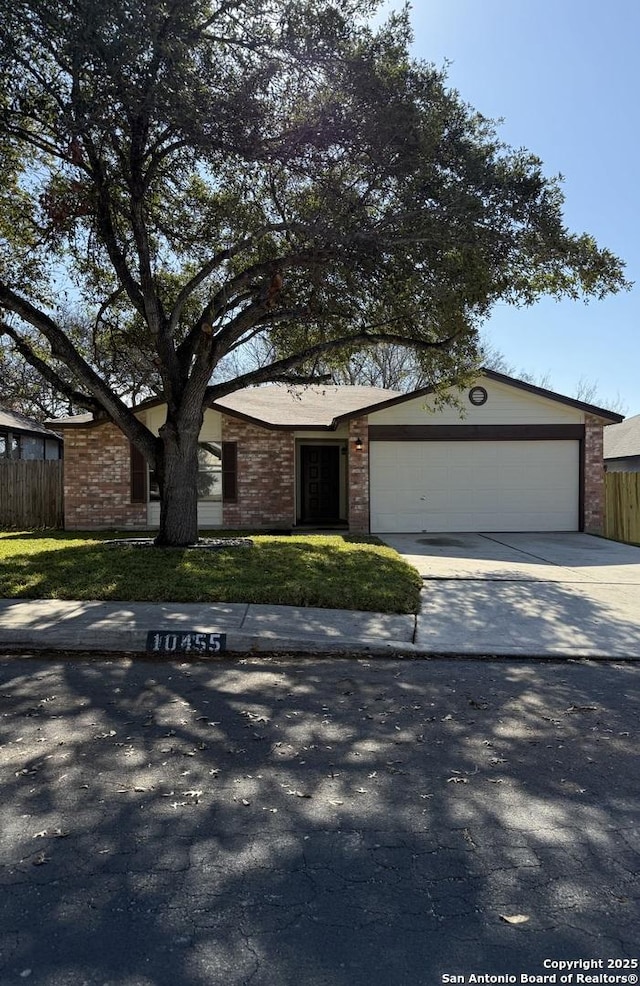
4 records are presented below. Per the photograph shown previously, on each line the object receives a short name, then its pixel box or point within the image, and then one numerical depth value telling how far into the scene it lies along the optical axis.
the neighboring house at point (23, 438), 25.36
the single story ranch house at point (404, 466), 15.85
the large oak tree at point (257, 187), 7.48
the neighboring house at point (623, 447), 26.81
